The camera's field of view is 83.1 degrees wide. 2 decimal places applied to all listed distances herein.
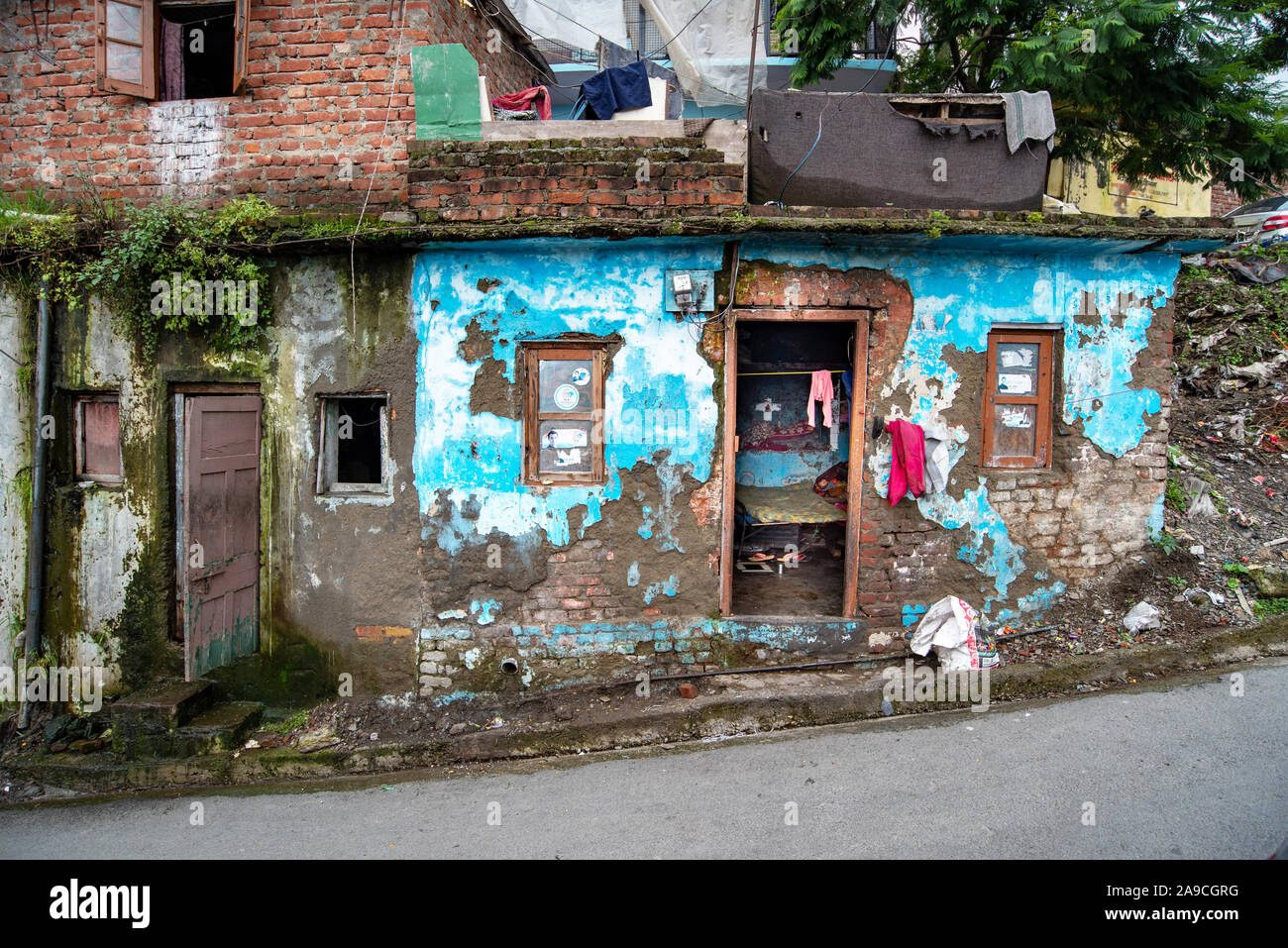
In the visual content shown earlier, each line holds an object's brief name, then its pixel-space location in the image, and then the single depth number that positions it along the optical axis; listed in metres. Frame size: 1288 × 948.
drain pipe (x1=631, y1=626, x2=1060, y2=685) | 5.68
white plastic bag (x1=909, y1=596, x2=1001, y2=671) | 5.54
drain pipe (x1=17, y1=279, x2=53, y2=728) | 5.83
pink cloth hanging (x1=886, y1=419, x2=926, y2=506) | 5.64
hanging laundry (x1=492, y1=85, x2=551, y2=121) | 6.37
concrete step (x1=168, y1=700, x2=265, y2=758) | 5.37
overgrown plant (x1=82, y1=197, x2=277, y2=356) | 5.44
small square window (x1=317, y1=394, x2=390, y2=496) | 5.84
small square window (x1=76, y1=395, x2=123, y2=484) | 6.06
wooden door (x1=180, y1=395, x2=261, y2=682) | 5.27
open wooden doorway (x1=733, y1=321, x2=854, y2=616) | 7.06
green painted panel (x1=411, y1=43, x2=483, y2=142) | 5.58
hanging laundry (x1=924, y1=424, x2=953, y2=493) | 5.68
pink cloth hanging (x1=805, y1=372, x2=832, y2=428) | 6.10
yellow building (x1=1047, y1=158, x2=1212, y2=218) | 11.14
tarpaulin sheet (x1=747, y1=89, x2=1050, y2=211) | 5.78
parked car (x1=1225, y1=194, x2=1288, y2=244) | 10.69
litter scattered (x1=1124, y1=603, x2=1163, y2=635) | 5.81
